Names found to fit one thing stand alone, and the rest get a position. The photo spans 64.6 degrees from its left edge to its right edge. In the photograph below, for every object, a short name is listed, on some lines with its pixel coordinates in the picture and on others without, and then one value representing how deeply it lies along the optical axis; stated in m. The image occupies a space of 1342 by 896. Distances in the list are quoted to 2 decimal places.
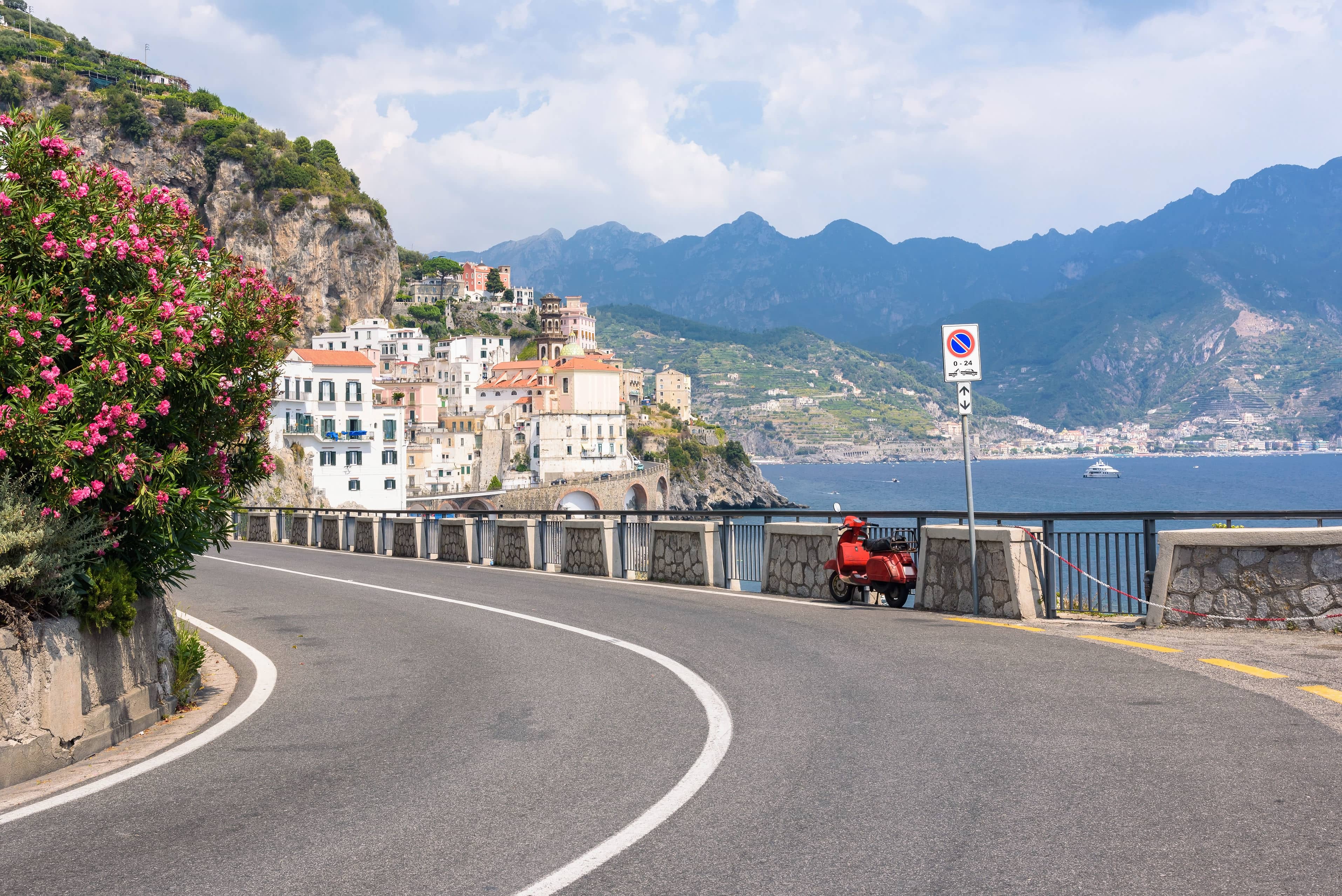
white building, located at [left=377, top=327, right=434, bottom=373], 174.00
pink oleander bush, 7.04
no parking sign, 13.99
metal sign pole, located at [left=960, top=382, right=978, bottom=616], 13.27
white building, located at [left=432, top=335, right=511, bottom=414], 165.88
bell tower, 198.75
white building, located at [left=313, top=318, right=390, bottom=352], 167.75
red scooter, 14.48
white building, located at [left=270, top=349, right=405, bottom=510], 100.12
